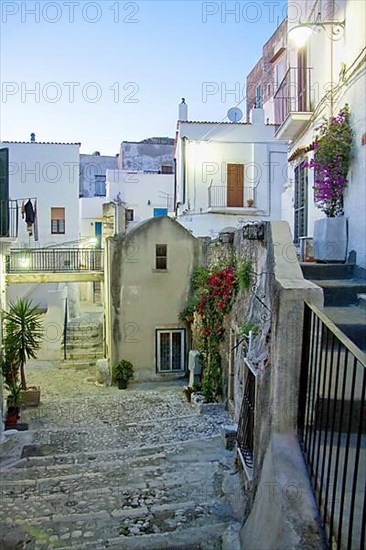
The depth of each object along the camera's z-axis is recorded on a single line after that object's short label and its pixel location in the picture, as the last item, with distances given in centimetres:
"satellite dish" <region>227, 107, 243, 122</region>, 2211
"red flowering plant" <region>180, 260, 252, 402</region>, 1014
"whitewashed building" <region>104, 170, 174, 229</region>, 2997
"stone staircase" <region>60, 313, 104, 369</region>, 1770
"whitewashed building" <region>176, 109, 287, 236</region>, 2138
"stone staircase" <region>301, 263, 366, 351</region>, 470
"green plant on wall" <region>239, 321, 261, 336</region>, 662
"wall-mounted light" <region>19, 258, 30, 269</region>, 1917
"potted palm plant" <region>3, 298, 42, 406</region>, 1212
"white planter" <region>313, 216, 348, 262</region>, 739
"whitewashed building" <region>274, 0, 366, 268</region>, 721
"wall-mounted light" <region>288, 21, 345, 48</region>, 821
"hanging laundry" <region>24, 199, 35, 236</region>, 1773
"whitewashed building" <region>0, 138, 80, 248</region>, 2636
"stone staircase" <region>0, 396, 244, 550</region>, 519
